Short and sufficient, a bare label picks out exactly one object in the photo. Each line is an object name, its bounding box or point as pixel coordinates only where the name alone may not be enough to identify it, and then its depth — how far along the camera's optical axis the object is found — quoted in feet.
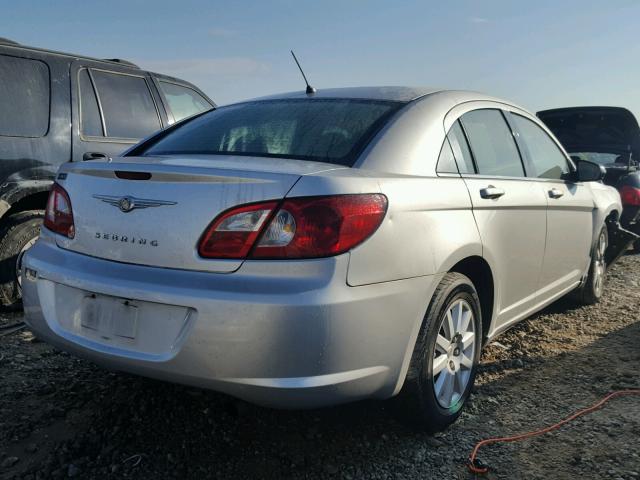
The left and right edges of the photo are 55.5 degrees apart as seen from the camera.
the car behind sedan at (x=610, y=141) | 22.93
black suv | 14.12
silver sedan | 6.88
